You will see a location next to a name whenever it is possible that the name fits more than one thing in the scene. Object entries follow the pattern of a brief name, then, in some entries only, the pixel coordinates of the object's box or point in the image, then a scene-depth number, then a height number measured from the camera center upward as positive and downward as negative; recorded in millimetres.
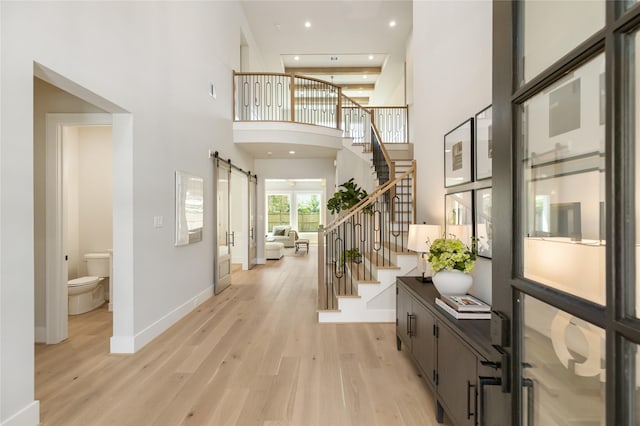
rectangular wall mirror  3868 +59
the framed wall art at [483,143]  2297 +536
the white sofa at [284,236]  11234 -888
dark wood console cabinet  1081 -788
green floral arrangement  2193 -326
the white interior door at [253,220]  7626 -200
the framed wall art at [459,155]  2609 +533
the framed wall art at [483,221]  2305 -64
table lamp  2854 -228
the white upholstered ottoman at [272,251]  8781 -1103
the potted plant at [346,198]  6387 +302
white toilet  4035 -999
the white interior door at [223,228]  5242 -290
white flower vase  2168 -490
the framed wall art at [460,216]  2531 -30
